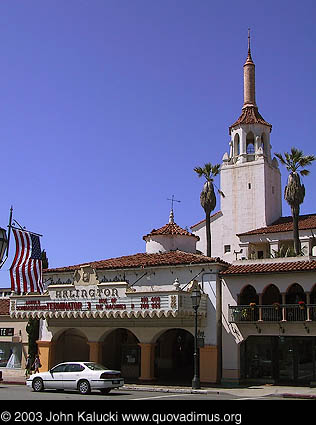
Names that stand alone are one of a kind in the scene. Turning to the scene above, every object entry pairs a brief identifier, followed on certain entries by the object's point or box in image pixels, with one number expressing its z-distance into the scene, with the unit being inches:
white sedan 951.6
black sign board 1492.5
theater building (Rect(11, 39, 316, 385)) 1162.6
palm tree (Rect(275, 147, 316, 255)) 1702.8
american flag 1185.4
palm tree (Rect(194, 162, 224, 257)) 1940.1
